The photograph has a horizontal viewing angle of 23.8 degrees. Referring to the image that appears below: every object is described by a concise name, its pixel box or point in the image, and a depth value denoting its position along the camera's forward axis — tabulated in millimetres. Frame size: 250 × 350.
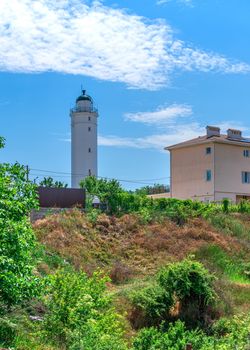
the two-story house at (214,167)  46469
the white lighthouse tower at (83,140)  58312
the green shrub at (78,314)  10997
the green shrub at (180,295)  17562
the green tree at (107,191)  30719
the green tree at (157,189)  54125
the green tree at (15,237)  10859
